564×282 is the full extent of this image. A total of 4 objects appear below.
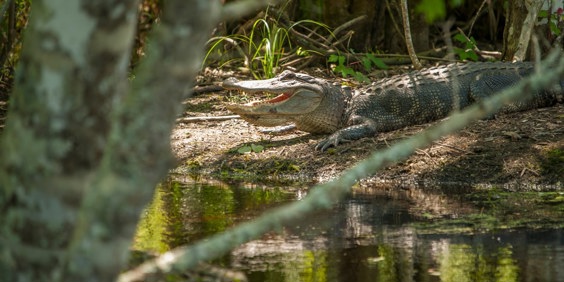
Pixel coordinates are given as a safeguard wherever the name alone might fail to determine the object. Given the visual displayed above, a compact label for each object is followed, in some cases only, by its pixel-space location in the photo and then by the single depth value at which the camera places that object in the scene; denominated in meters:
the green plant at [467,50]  22.62
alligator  17.81
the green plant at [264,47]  21.35
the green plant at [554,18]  20.36
